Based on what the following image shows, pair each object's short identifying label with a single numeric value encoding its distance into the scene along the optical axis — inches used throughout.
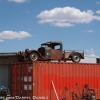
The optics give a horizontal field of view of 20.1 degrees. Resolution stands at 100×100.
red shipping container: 671.1
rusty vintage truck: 733.9
